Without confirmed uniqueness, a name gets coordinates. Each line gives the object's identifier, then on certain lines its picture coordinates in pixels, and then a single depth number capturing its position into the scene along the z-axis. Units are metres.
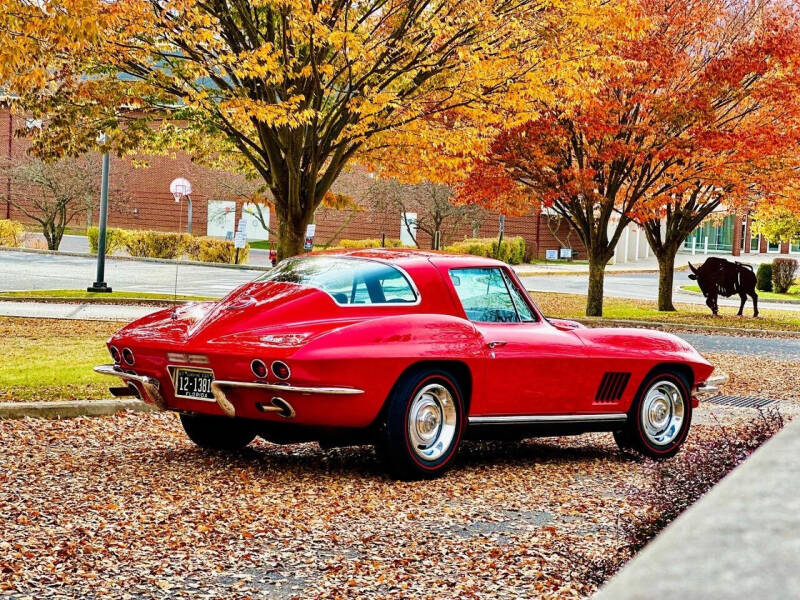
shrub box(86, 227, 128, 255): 44.06
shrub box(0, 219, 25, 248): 44.62
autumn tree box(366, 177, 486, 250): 53.28
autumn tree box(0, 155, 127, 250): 46.16
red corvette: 6.86
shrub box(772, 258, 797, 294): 44.38
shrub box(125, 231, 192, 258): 43.44
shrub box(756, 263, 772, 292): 45.09
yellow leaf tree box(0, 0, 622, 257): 15.69
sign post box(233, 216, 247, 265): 31.47
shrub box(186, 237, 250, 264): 43.34
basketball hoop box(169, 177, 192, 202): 52.03
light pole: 24.58
